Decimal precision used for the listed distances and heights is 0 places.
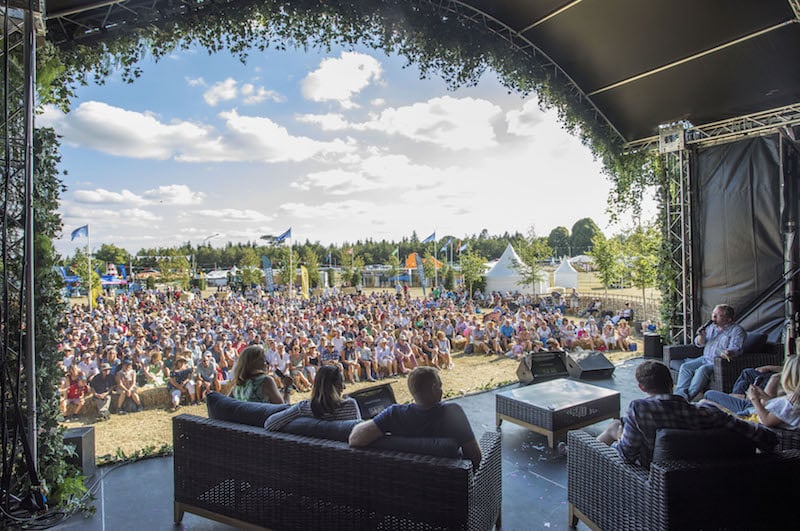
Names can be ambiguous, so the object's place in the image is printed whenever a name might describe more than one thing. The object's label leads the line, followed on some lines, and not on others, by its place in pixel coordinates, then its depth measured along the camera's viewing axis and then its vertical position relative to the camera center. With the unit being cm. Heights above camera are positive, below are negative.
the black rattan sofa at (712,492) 180 -97
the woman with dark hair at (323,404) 222 -69
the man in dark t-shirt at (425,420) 199 -70
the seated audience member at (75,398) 635 -185
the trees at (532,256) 2262 +53
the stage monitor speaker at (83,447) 305 -124
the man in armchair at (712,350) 436 -87
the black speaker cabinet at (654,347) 686 -129
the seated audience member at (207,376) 710 -173
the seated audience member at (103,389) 643 -178
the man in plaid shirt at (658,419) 197 -71
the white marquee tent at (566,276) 2545 -60
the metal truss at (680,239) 640 +38
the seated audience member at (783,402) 233 -79
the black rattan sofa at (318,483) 185 -101
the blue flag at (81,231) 1549 +145
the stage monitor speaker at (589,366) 573 -133
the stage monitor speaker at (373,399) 344 -104
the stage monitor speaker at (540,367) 552 -132
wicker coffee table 339 -115
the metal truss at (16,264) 262 +6
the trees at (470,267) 2541 +0
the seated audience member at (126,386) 668 -176
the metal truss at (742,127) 540 +184
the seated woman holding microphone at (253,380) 273 -69
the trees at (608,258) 1884 +31
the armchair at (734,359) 425 -100
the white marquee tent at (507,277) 2439 -60
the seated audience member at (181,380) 690 -174
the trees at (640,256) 1564 +32
